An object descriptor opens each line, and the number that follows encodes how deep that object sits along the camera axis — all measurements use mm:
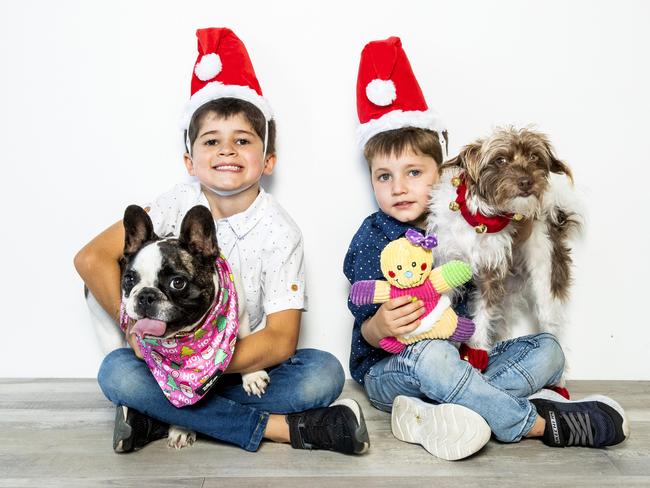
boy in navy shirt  2035
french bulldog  1778
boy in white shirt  2064
